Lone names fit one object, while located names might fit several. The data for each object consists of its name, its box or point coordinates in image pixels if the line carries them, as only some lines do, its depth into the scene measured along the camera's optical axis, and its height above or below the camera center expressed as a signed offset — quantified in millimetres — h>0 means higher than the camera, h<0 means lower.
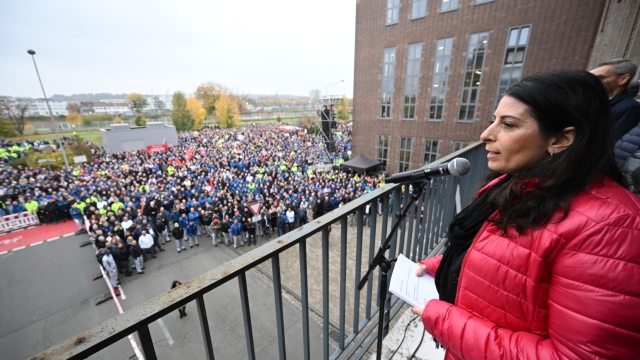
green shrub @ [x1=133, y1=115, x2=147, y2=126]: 47616 -2159
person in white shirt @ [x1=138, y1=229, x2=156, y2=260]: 10477 -5281
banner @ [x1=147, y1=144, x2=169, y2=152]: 32406 -4885
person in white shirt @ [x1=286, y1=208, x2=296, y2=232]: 12477 -5182
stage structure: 27689 -1084
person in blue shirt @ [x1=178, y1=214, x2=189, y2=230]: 11969 -5138
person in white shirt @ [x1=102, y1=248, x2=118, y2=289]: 8766 -5265
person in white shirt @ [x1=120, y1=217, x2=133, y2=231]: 11398 -4993
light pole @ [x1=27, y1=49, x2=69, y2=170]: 18727 +1318
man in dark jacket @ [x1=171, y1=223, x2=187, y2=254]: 11258 -5391
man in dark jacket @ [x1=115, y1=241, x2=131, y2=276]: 9477 -5346
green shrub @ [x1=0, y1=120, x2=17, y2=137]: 35938 -2417
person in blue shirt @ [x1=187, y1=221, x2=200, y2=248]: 11828 -5568
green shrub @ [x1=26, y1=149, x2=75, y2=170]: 23578 -4359
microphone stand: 1801 -1075
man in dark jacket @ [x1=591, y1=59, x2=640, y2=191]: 2729 -58
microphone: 1454 -402
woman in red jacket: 831 -512
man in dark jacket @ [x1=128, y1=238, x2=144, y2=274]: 9665 -5339
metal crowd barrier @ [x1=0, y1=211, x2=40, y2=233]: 14185 -6110
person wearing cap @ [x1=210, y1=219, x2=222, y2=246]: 11867 -5545
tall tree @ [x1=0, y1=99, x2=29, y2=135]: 43500 -480
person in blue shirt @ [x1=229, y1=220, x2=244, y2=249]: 11430 -5292
